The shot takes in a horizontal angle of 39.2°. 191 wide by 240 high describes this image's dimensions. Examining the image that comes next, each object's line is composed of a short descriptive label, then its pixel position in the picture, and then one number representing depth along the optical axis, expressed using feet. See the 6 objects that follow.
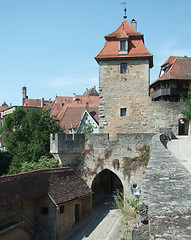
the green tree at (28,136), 70.54
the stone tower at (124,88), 68.74
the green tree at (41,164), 62.44
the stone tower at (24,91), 250.98
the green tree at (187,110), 64.34
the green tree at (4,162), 75.35
